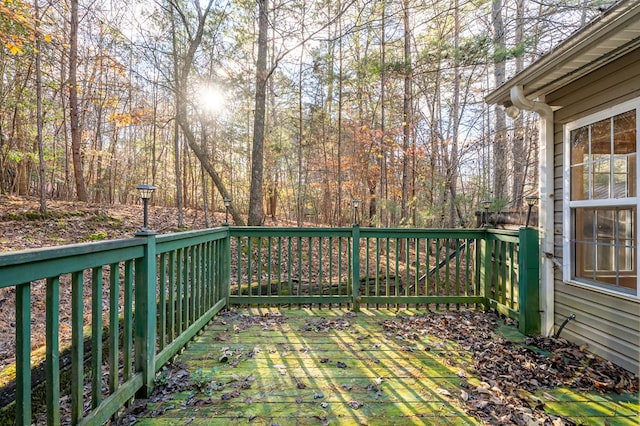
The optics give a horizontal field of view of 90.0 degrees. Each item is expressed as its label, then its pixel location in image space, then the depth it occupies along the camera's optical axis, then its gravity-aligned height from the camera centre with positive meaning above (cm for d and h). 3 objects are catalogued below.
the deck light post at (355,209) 378 +7
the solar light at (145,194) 214 +14
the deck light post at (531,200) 339 +17
